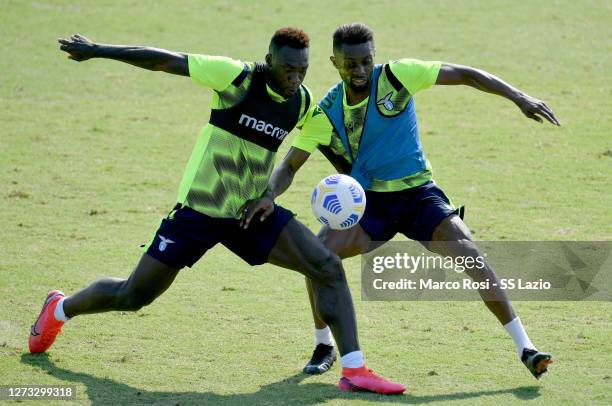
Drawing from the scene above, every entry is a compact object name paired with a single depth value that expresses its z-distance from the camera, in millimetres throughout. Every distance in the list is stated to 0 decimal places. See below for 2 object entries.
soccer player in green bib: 16141
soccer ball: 16484
